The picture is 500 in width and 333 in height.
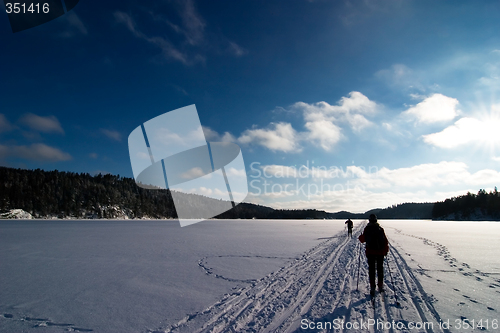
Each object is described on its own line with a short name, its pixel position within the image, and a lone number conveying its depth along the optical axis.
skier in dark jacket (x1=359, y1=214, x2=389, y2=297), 6.39
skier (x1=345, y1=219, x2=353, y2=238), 23.06
